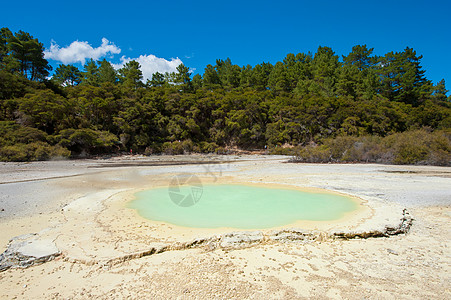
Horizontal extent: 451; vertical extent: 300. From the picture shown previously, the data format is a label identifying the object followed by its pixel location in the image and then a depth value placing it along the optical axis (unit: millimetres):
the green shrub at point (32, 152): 23625
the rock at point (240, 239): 4820
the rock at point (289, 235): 5145
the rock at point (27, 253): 4094
